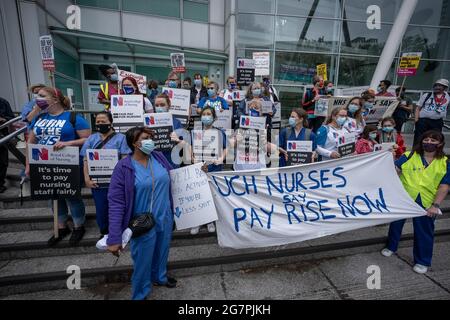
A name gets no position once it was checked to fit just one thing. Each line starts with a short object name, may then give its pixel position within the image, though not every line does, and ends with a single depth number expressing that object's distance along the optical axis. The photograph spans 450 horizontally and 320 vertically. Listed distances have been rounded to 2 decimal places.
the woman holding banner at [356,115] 4.51
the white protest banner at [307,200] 3.27
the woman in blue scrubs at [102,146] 3.30
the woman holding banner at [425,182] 3.31
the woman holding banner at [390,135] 4.19
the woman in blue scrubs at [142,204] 2.47
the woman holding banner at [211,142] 3.79
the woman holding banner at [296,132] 4.11
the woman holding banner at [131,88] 4.29
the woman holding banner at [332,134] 4.08
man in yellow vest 4.95
